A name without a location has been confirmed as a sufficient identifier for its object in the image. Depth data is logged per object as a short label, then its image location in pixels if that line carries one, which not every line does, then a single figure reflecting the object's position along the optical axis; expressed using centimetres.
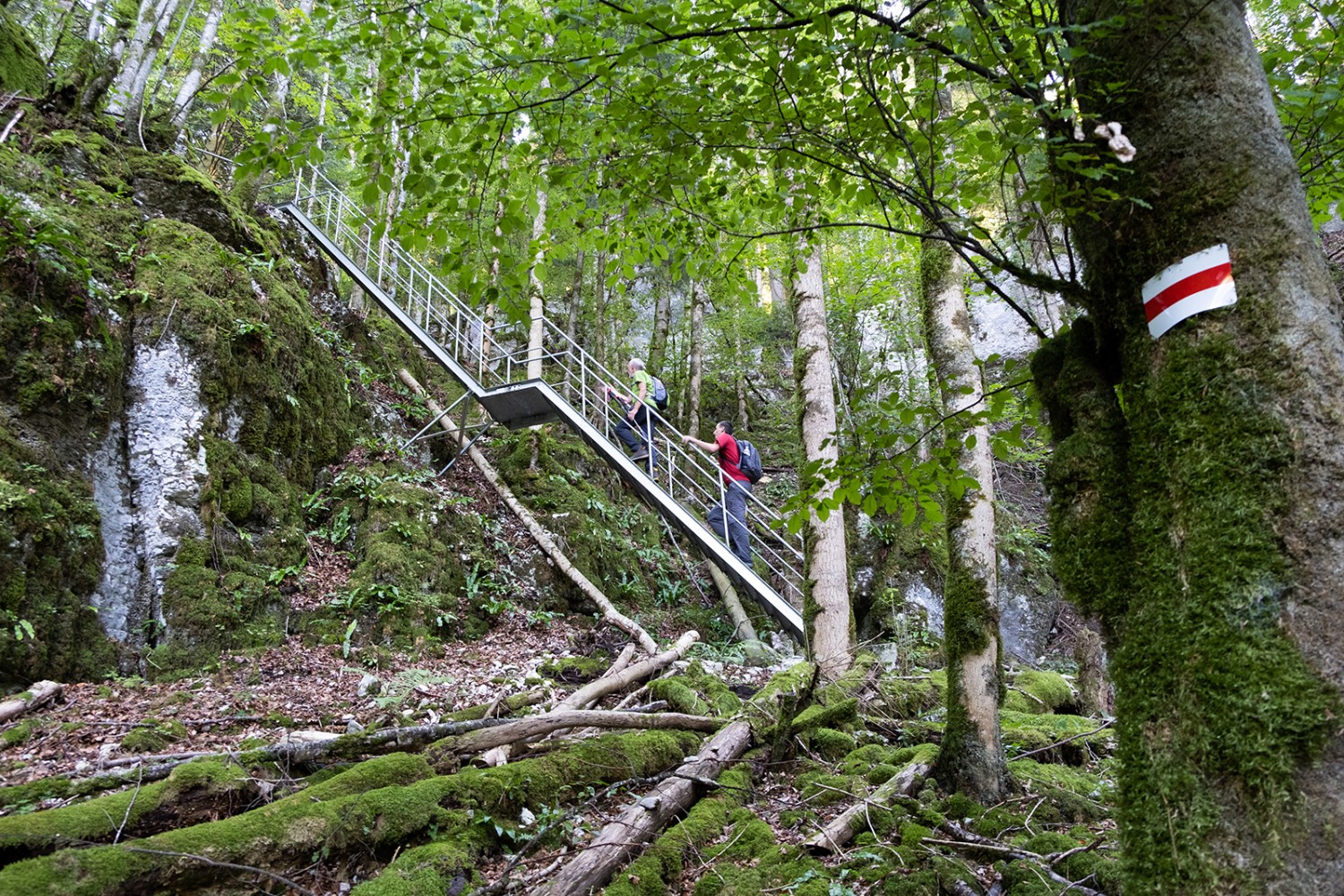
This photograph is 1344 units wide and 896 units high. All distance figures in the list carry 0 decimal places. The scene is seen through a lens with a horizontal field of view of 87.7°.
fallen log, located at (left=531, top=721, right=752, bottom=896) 299
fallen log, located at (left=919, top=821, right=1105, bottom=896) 283
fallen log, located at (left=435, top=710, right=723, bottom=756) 420
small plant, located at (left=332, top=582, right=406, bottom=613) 714
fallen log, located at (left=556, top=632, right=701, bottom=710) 562
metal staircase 879
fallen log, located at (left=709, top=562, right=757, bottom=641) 1081
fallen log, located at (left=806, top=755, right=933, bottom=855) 341
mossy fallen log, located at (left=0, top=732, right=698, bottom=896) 257
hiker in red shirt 928
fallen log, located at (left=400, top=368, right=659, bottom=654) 856
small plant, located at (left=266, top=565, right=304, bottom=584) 688
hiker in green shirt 1059
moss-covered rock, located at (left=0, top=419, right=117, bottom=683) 500
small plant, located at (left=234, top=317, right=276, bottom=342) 778
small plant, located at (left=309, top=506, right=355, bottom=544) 799
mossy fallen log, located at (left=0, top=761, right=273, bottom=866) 269
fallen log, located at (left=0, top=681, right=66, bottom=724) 443
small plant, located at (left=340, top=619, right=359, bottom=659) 659
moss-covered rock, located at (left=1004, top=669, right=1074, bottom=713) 732
